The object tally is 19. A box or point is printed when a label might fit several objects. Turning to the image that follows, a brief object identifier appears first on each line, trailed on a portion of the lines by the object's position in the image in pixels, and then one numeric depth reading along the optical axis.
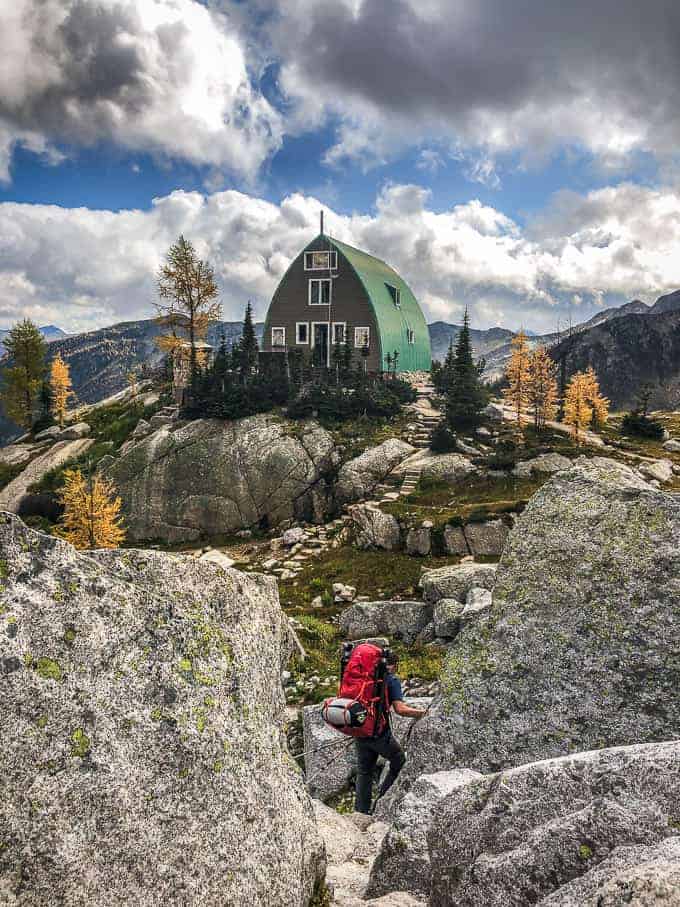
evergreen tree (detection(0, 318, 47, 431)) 55.44
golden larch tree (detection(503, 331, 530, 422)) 43.66
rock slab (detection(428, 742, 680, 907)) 3.08
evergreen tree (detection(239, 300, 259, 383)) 43.36
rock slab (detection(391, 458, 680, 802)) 5.30
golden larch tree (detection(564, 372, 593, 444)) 41.31
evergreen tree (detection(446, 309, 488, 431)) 37.22
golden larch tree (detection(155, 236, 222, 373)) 41.06
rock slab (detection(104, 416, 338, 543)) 34.16
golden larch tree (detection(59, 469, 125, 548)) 27.03
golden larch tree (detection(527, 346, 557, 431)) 42.34
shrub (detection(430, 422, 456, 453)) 33.94
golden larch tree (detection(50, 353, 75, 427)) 60.34
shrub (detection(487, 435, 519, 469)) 30.23
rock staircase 30.58
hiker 7.25
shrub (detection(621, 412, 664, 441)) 42.25
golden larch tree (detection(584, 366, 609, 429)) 45.78
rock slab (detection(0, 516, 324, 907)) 2.93
